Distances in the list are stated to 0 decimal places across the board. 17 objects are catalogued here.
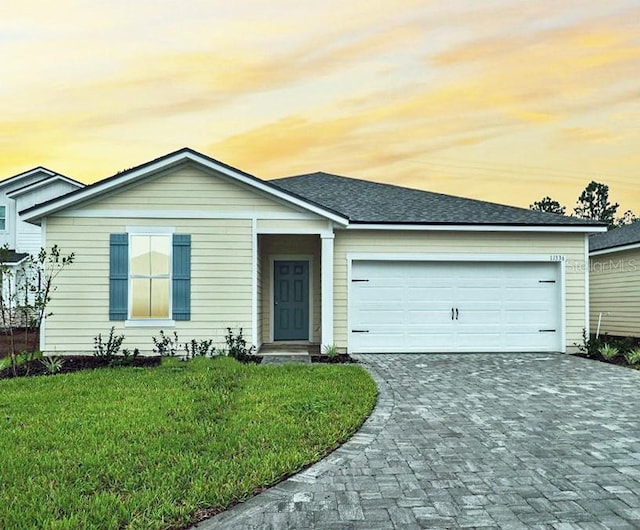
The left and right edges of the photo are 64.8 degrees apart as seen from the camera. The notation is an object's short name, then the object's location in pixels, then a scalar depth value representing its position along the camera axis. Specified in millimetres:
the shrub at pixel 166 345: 10562
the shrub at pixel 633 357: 10516
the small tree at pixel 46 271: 9148
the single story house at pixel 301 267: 10773
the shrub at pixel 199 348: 10516
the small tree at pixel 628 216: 58181
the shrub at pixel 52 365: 8977
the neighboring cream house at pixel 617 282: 16391
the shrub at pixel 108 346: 10218
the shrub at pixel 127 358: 9640
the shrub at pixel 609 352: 11047
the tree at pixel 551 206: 54250
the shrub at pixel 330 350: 10656
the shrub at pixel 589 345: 11641
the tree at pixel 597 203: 51219
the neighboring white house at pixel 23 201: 22125
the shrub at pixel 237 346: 10477
